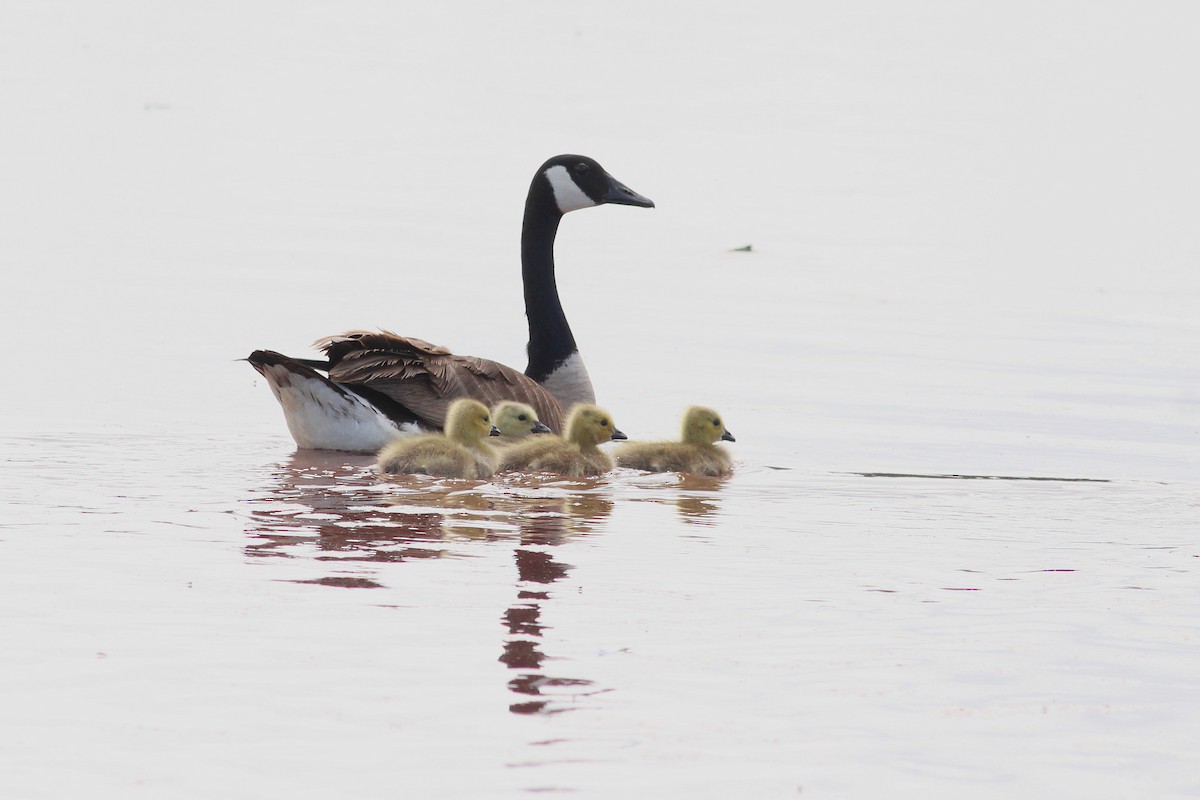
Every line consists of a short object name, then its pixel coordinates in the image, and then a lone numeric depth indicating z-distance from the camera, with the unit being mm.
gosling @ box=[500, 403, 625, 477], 19359
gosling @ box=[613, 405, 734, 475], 19797
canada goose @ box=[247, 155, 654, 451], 20453
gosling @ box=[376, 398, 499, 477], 18812
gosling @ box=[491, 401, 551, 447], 20859
